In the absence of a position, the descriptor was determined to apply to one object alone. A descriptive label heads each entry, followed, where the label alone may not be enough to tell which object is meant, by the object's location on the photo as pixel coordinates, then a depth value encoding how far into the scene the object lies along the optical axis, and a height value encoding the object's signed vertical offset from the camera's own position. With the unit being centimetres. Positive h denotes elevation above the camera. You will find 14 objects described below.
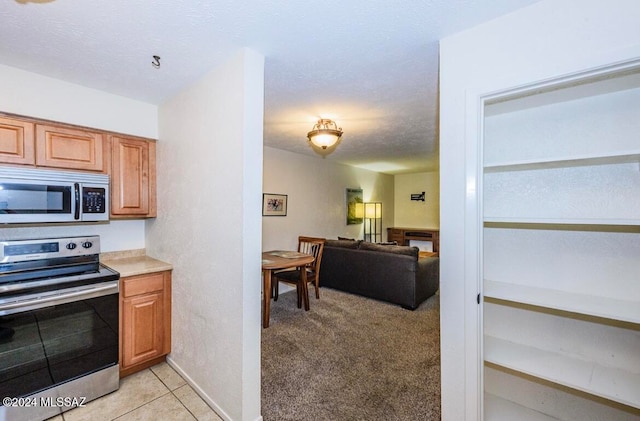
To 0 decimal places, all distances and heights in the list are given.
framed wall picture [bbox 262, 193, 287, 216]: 430 +8
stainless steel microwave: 182 +9
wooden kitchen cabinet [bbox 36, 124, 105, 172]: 204 +47
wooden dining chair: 365 -89
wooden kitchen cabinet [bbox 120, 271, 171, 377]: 213 -89
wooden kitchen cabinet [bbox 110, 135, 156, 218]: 236 +28
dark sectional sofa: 370 -90
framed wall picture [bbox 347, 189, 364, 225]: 612 +8
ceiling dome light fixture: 291 +80
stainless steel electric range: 165 -76
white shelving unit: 125 -21
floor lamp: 648 -30
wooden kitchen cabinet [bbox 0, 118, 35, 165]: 188 +46
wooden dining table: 312 -64
